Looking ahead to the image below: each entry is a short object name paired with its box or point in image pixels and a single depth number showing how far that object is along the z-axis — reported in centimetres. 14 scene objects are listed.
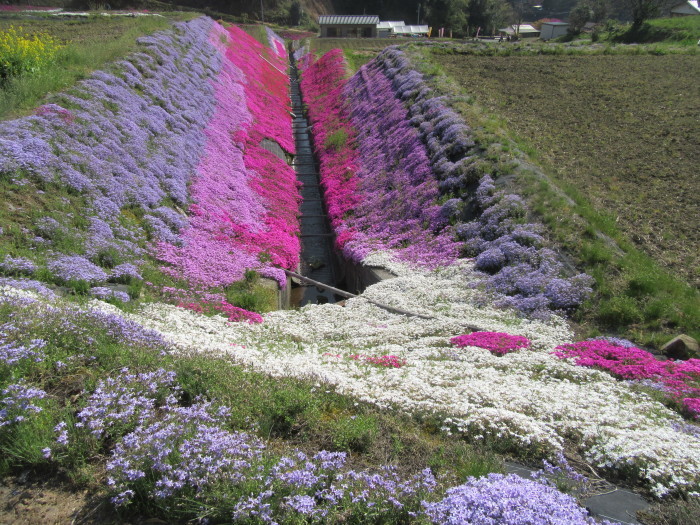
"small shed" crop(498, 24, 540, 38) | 13448
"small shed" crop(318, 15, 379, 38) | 8762
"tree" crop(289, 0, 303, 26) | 12150
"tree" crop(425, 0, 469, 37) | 11575
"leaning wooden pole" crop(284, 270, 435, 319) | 1413
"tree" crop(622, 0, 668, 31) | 7856
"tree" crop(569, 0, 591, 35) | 10519
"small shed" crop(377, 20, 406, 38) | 9847
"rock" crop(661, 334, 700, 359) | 1112
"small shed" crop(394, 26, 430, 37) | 10596
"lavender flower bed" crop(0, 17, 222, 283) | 1400
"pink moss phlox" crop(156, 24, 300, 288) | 1669
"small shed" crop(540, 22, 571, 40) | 11700
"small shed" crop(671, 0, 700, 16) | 8941
